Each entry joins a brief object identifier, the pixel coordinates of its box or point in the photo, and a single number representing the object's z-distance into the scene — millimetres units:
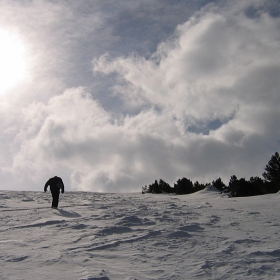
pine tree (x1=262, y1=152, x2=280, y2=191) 28633
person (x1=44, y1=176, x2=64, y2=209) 12709
